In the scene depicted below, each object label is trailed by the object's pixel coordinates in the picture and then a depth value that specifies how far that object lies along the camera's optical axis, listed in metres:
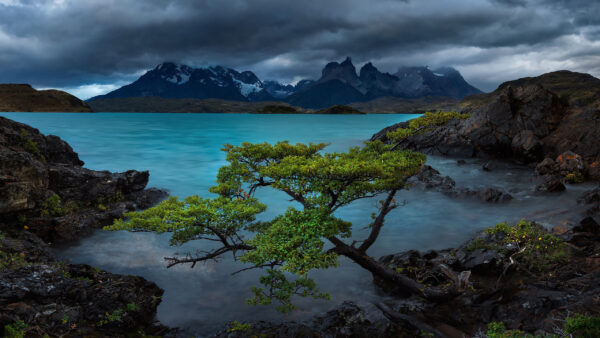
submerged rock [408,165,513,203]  26.78
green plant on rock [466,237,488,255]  15.91
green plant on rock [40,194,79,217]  19.92
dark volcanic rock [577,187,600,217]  19.74
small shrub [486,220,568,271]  13.46
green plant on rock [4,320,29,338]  8.31
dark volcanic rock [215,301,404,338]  10.41
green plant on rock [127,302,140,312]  11.45
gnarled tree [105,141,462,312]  10.45
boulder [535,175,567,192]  27.03
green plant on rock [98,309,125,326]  10.43
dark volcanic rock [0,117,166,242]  16.23
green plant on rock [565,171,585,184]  28.84
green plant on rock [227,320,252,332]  10.86
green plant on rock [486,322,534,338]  7.81
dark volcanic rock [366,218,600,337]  9.95
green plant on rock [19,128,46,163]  22.72
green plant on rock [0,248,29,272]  11.89
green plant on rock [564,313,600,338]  6.39
